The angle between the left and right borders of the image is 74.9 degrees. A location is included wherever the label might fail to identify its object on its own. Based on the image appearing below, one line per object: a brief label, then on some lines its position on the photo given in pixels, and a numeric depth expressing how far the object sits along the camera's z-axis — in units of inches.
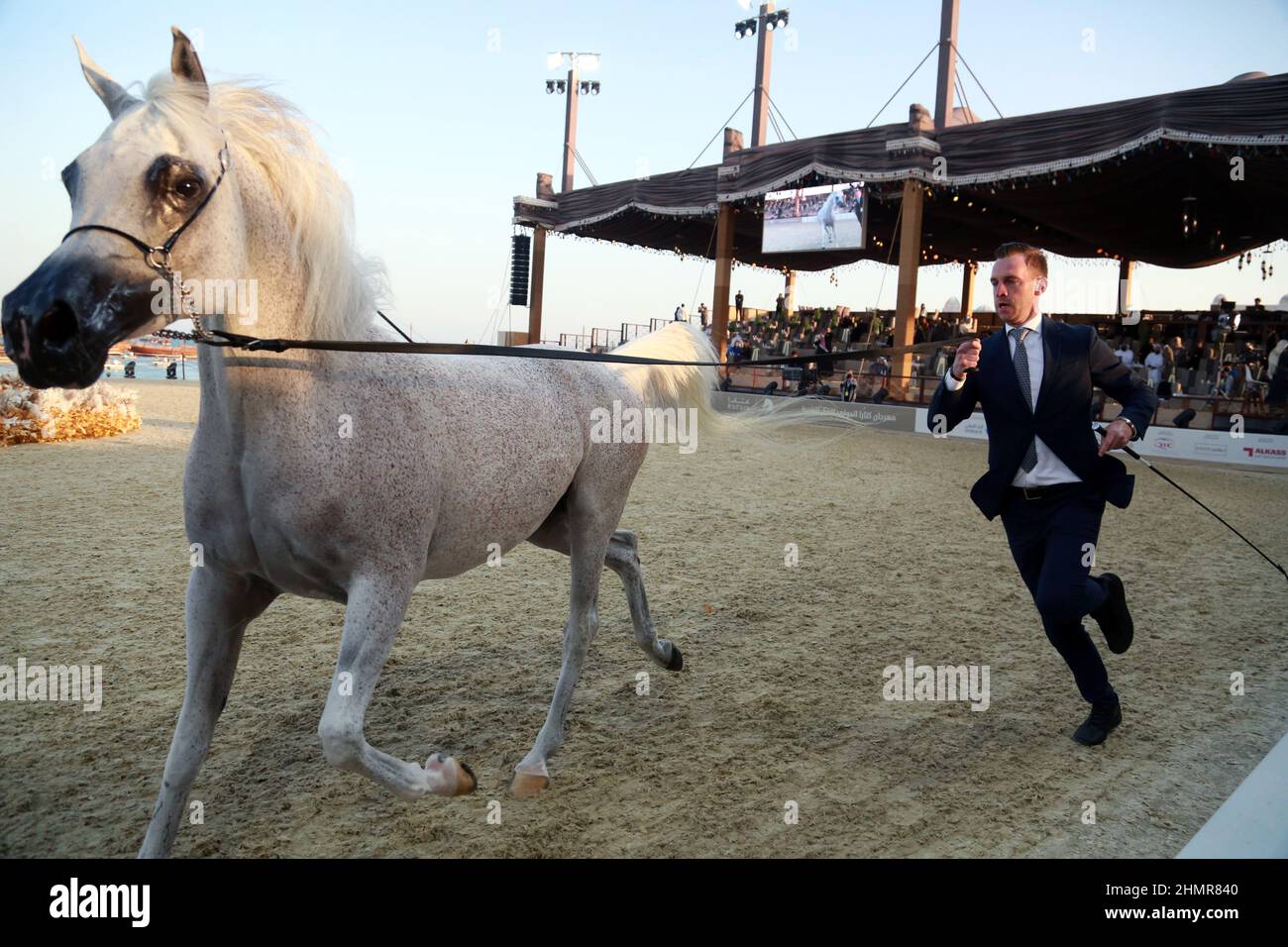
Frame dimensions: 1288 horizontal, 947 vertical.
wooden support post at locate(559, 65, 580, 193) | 1097.4
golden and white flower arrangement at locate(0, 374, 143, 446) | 401.4
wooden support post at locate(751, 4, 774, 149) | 943.0
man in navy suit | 125.5
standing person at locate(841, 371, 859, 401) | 733.3
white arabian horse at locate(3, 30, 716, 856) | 69.4
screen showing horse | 756.6
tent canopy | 536.7
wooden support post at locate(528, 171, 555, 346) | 1096.8
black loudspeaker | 1091.3
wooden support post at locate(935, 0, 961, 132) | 707.4
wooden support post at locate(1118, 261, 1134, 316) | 959.0
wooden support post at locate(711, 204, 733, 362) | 882.8
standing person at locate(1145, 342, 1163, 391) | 654.5
